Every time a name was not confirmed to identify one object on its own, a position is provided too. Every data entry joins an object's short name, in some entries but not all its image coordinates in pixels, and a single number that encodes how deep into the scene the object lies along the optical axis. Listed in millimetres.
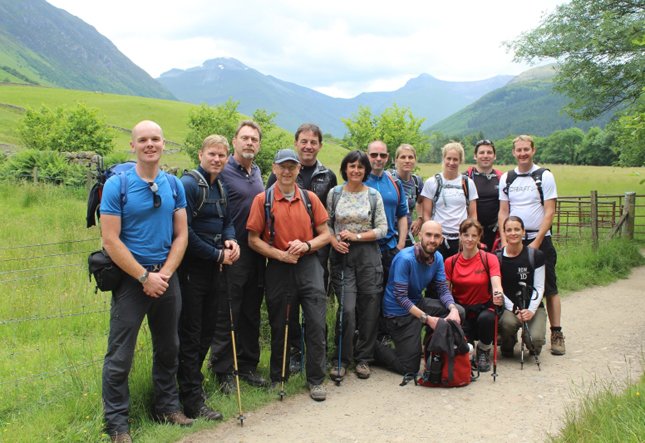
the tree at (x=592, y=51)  15289
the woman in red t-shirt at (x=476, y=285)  5773
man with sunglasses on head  6555
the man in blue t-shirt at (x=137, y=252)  3832
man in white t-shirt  6148
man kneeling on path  5527
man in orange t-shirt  5020
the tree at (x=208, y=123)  43688
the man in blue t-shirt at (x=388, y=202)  5910
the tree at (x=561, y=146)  93688
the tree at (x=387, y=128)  35594
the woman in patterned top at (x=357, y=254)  5559
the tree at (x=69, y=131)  38875
